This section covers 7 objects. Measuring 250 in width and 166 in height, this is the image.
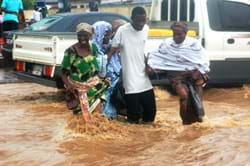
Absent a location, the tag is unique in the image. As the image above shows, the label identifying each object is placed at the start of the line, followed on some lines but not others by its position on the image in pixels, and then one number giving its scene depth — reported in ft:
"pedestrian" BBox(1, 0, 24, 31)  49.21
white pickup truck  34.58
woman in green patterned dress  22.80
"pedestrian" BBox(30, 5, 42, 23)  73.15
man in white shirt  24.66
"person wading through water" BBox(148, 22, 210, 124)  24.54
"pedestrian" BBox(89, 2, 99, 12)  83.76
